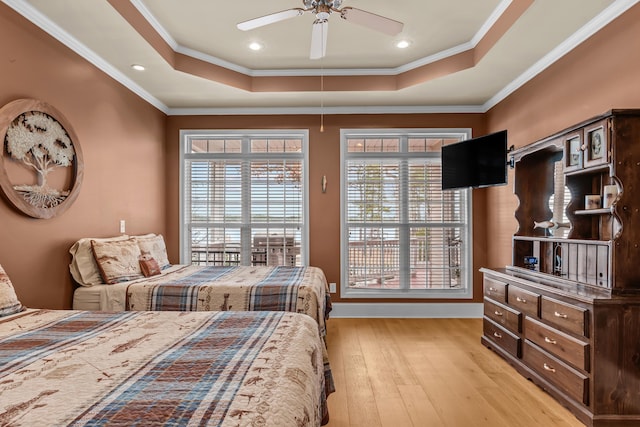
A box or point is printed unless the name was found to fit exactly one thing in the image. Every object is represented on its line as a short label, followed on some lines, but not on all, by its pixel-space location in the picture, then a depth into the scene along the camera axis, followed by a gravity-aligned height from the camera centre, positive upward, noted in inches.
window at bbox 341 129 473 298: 182.9 -0.7
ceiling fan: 90.3 +53.2
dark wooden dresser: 83.4 -18.9
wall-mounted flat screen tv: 137.4 +23.8
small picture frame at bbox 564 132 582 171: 102.7 +19.5
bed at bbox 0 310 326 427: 37.0 -21.3
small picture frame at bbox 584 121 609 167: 88.9 +19.2
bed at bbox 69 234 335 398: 108.1 -23.1
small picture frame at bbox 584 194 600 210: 98.7 +4.3
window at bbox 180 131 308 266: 185.2 +9.0
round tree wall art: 90.6 +16.9
